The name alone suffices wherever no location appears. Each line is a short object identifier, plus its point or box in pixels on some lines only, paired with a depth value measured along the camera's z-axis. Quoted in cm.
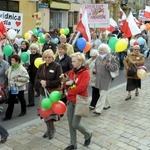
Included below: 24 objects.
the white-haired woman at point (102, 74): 642
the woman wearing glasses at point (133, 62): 764
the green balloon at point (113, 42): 766
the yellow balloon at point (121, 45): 745
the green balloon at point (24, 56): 708
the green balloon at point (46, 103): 457
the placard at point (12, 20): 845
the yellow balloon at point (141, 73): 741
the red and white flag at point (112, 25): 1337
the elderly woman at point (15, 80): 614
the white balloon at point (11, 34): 799
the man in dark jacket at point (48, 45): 921
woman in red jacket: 439
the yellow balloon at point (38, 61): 641
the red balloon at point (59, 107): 459
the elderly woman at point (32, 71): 715
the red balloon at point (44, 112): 475
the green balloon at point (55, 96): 455
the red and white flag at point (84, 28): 763
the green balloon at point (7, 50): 704
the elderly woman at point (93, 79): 671
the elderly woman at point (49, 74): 494
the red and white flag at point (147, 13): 1391
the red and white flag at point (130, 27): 873
